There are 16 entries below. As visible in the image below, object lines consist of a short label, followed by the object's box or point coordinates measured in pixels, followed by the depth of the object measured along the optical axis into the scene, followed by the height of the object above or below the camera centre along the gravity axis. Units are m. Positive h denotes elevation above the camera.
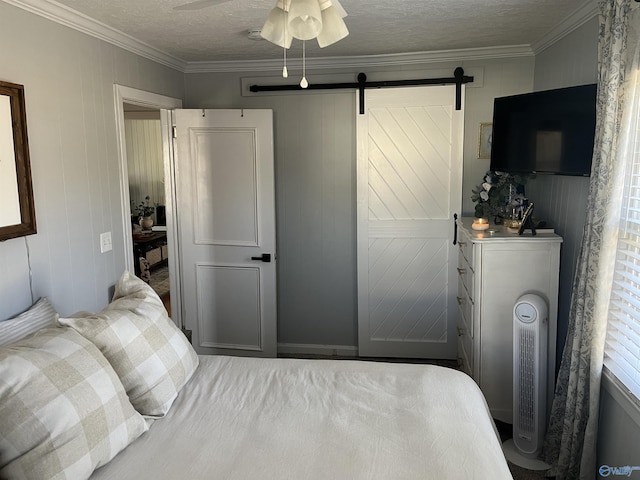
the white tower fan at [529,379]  2.60 -1.10
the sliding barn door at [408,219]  3.60 -0.35
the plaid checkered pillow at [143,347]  1.77 -0.66
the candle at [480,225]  2.90 -0.31
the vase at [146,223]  6.38 -0.65
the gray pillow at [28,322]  1.97 -0.64
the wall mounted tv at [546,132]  2.34 +0.22
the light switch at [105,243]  2.83 -0.41
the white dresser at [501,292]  2.71 -0.67
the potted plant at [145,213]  6.38 -0.54
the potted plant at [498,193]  3.17 -0.13
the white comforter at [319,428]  1.52 -0.90
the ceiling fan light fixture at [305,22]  1.49 +0.48
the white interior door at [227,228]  3.66 -0.43
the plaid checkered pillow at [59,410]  1.33 -0.68
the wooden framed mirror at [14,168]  2.07 +0.02
